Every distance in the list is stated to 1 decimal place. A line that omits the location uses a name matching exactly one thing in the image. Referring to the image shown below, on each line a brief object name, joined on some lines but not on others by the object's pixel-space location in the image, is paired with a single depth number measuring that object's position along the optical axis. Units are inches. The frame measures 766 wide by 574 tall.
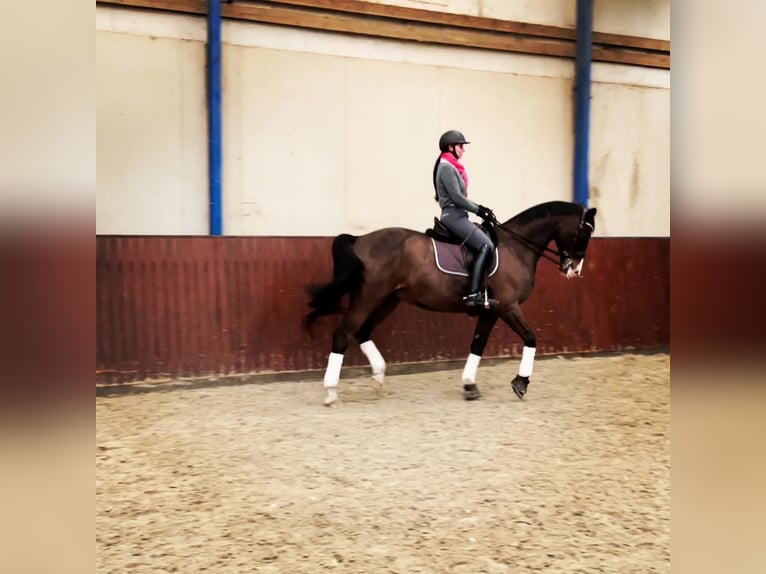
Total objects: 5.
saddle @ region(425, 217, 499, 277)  224.7
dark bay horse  220.7
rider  220.7
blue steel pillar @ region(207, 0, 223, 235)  269.6
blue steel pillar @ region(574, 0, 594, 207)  346.9
